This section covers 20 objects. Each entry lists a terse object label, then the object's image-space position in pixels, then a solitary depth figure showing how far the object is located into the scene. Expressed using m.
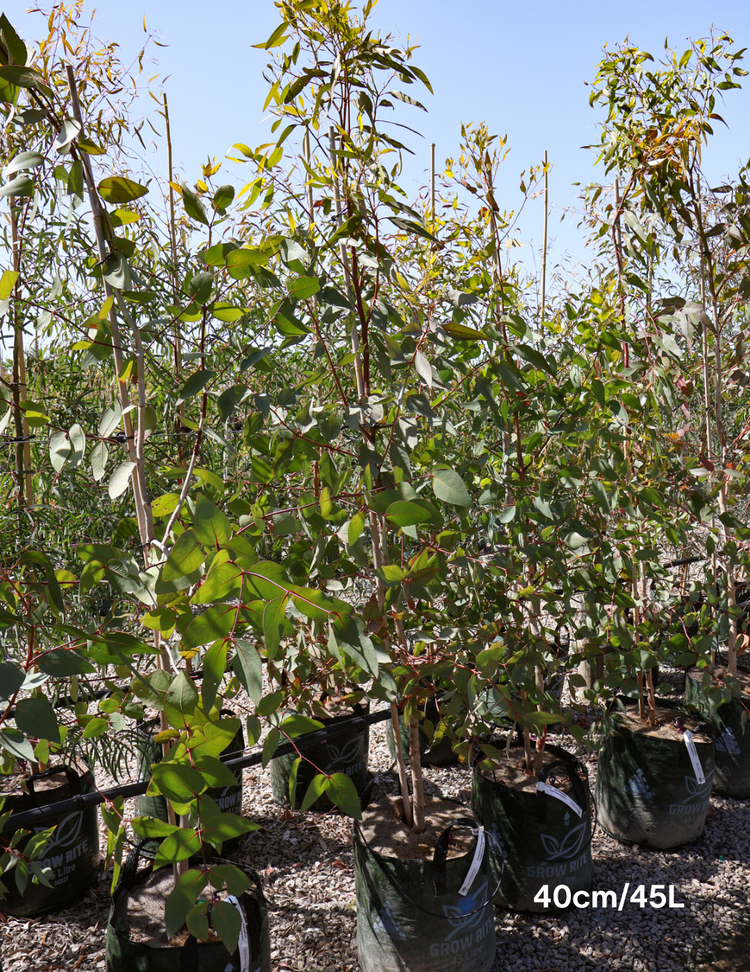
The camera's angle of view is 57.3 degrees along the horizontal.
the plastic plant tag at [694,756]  1.87
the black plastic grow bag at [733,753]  2.21
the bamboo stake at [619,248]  1.58
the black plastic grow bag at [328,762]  2.14
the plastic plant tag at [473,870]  1.30
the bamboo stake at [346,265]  1.04
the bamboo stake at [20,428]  1.74
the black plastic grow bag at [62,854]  1.67
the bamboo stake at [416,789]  1.41
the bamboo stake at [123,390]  0.89
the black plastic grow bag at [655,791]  1.92
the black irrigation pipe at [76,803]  1.33
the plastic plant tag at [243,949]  1.08
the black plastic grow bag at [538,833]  1.63
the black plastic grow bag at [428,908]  1.30
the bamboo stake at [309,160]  1.08
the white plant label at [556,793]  1.58
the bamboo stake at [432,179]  1.88
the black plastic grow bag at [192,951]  1.08
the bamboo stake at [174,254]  1.71
